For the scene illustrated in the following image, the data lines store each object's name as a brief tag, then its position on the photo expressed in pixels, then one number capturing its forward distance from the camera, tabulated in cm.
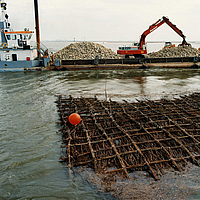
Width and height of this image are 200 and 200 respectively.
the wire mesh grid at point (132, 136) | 624
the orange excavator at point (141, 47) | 3309
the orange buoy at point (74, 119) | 861
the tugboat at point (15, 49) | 2583
